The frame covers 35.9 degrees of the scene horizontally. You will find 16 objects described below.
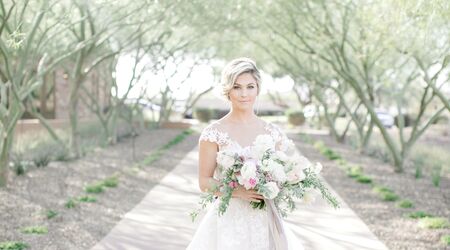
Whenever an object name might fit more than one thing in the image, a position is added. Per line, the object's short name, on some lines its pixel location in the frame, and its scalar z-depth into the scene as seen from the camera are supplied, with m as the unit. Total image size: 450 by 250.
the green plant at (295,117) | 42.66
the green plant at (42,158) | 15.12
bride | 4.26
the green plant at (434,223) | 9.16
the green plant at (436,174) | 13.60
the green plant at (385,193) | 11.90
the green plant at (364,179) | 14.68
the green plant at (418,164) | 15.07
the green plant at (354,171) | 15.69
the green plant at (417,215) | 10.09
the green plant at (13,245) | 7.45
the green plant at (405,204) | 11.09
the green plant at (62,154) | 16.98
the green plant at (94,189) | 12.11
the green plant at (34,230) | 8.38
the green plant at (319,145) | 24.21
